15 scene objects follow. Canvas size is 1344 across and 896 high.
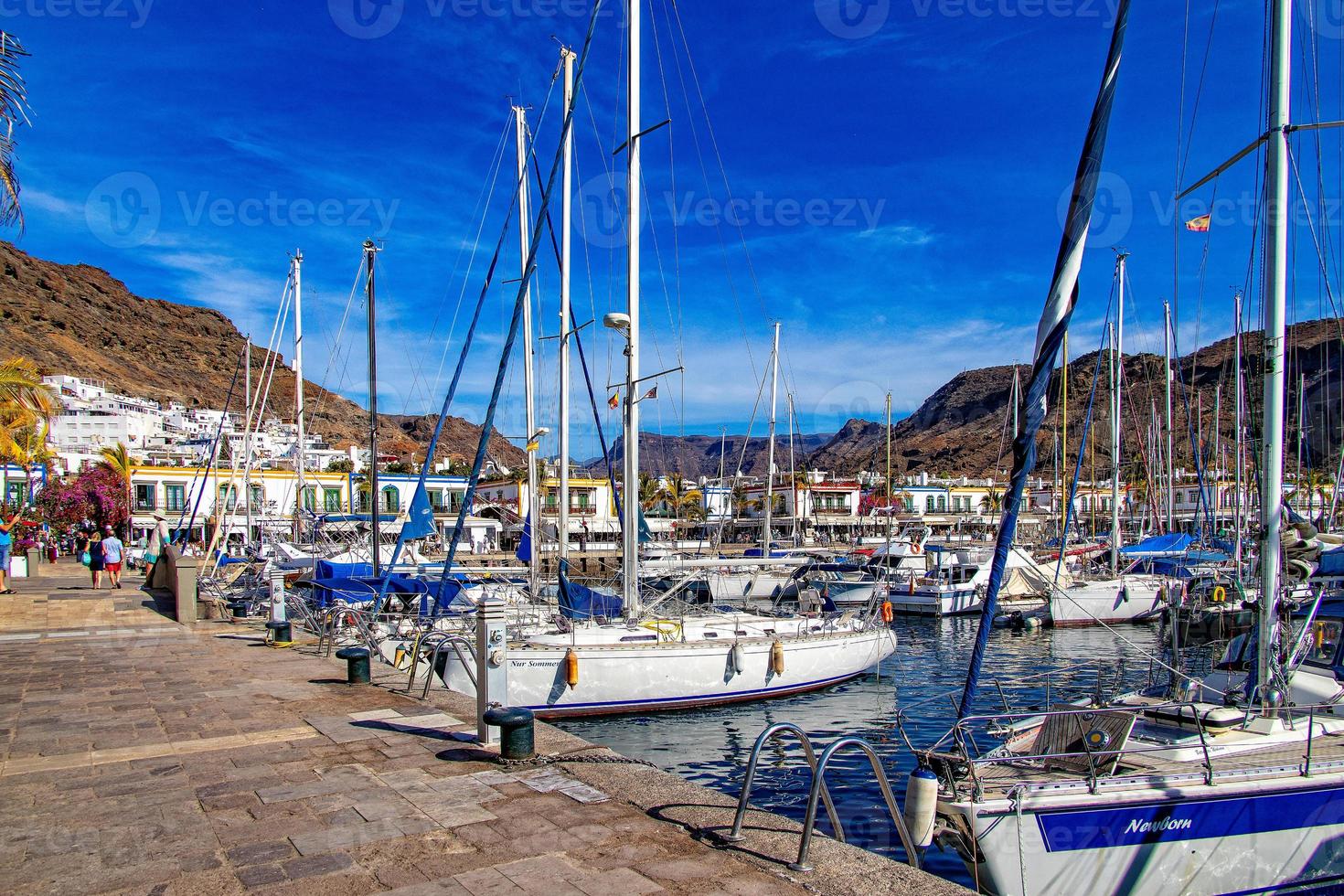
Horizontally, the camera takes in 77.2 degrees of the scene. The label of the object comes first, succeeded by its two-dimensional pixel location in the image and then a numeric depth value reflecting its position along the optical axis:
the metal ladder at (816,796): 5.58
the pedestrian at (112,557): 28.52
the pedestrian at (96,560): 26.84
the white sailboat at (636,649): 15.98
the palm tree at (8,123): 10.63
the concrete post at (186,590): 20.39
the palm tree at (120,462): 52.28
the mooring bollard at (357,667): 12.12
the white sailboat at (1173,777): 7.66
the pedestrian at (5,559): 24.55
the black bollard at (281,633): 16.56
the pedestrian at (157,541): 36.95
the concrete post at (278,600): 18.22
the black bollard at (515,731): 7.92
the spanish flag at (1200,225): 13.04
